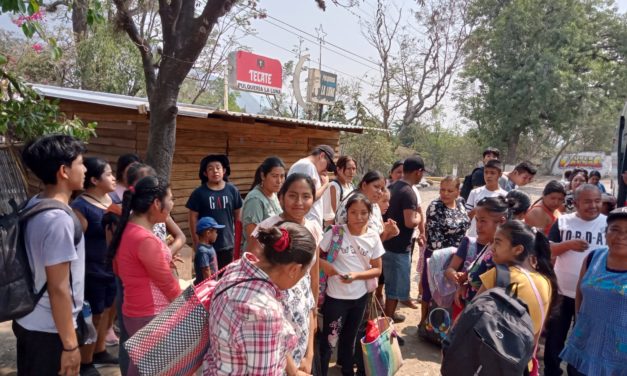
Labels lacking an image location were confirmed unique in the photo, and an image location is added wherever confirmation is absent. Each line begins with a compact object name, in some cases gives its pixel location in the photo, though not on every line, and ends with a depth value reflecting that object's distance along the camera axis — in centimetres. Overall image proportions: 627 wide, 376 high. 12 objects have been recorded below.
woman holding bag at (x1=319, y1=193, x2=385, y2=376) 311
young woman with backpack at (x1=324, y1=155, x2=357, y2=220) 493
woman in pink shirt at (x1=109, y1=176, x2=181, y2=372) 224
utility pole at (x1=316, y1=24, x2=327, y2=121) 1385
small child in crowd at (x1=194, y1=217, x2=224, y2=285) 379
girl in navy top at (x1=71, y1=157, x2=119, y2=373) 314
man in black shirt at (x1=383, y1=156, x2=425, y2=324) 428
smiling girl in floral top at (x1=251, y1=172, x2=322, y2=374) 206
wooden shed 682
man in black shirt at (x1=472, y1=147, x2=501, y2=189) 602
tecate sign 1038
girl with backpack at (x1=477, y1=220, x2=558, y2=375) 223
